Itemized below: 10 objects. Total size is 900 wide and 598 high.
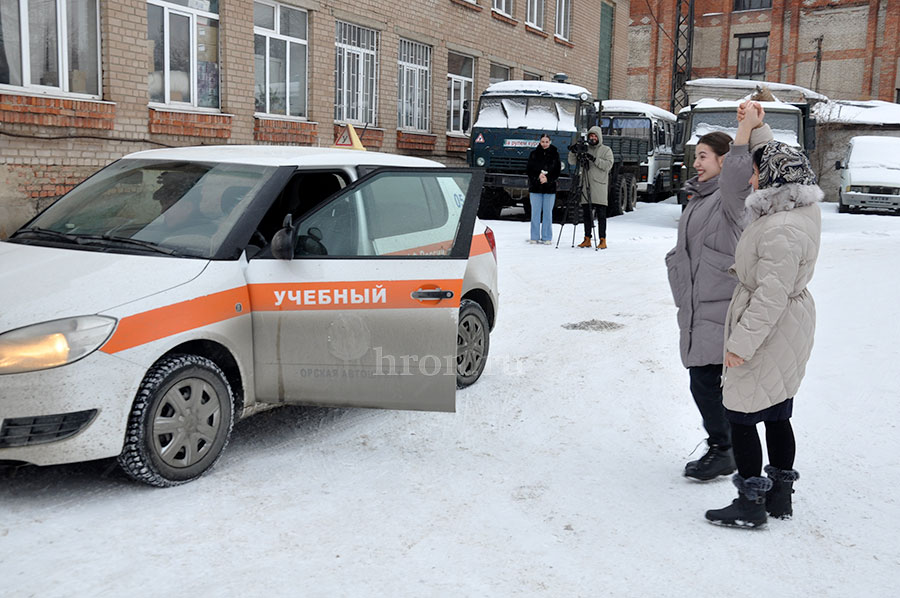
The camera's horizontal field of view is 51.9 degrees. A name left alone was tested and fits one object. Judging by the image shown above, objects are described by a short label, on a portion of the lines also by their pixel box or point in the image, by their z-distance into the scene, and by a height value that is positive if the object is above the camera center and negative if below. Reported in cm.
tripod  1413 -24
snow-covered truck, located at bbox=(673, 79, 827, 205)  1905 +96
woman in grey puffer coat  427 -49
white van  2211 -9
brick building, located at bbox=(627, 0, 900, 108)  4222 +604
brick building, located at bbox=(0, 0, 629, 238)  1206 +139
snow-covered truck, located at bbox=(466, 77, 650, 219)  1852 +73
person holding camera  1408 -16
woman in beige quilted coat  377 -58
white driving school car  396 -67
